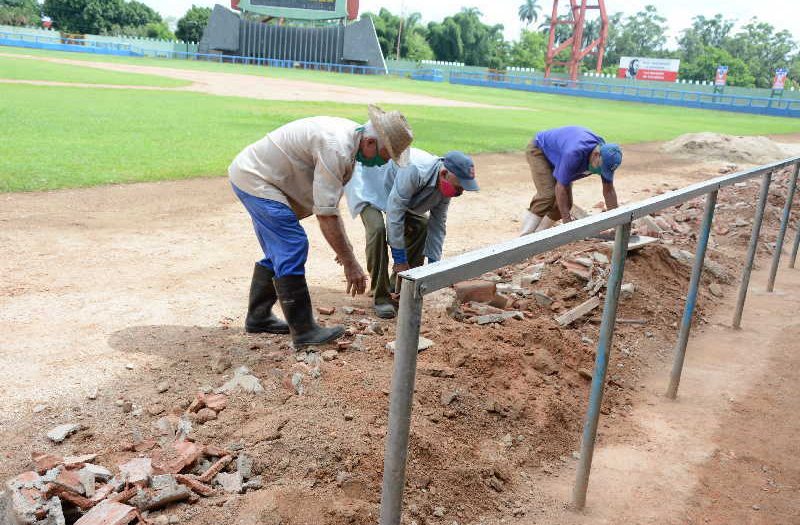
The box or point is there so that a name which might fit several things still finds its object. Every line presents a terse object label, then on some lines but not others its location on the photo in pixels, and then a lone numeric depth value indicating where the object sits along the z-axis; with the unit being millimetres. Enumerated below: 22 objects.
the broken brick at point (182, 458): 3092
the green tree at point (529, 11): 115000
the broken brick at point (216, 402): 3706
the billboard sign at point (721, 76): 58597
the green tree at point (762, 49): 81875
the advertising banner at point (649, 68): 70812
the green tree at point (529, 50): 93125
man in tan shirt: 4172
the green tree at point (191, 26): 85125
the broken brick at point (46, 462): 3055
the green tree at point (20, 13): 81175
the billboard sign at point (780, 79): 55562
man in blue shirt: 6836
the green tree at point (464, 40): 91812
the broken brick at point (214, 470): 3076
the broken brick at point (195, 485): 2996
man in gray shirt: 5117
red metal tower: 72375
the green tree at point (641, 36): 103062
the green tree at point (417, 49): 89250
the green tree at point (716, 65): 75750
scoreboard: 78250
